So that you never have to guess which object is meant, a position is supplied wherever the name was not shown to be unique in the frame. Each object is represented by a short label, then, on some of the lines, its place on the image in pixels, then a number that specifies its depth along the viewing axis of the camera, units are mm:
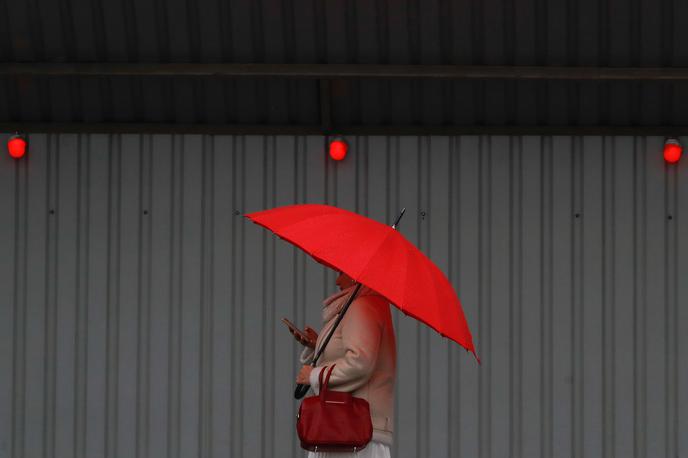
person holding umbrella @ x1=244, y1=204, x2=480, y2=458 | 11625
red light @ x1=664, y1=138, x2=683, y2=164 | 18687
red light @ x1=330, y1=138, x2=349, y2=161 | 18656
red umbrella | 11500
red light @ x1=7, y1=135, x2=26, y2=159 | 18828
